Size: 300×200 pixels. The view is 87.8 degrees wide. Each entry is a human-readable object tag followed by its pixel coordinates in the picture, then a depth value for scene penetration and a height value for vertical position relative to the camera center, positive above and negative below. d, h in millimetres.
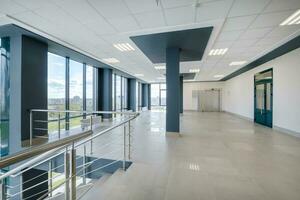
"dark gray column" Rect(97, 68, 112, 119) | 9242 +599
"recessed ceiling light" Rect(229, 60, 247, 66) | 7672 +1843
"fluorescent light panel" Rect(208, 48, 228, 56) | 5824 +1847
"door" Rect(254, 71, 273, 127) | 7102 -38
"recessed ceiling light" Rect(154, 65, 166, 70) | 8845 +1883
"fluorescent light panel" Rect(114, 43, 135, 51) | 5303 +1873
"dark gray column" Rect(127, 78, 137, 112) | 14548 +575
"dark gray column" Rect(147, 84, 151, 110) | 18578 +437
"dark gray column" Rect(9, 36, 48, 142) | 4391 +431
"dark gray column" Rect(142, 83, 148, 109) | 18047 +487
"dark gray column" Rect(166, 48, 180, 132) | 5402 +285
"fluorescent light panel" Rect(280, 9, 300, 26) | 3322 +1816
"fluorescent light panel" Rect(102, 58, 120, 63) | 7309 +1884
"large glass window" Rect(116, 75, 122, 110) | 12055 +409
